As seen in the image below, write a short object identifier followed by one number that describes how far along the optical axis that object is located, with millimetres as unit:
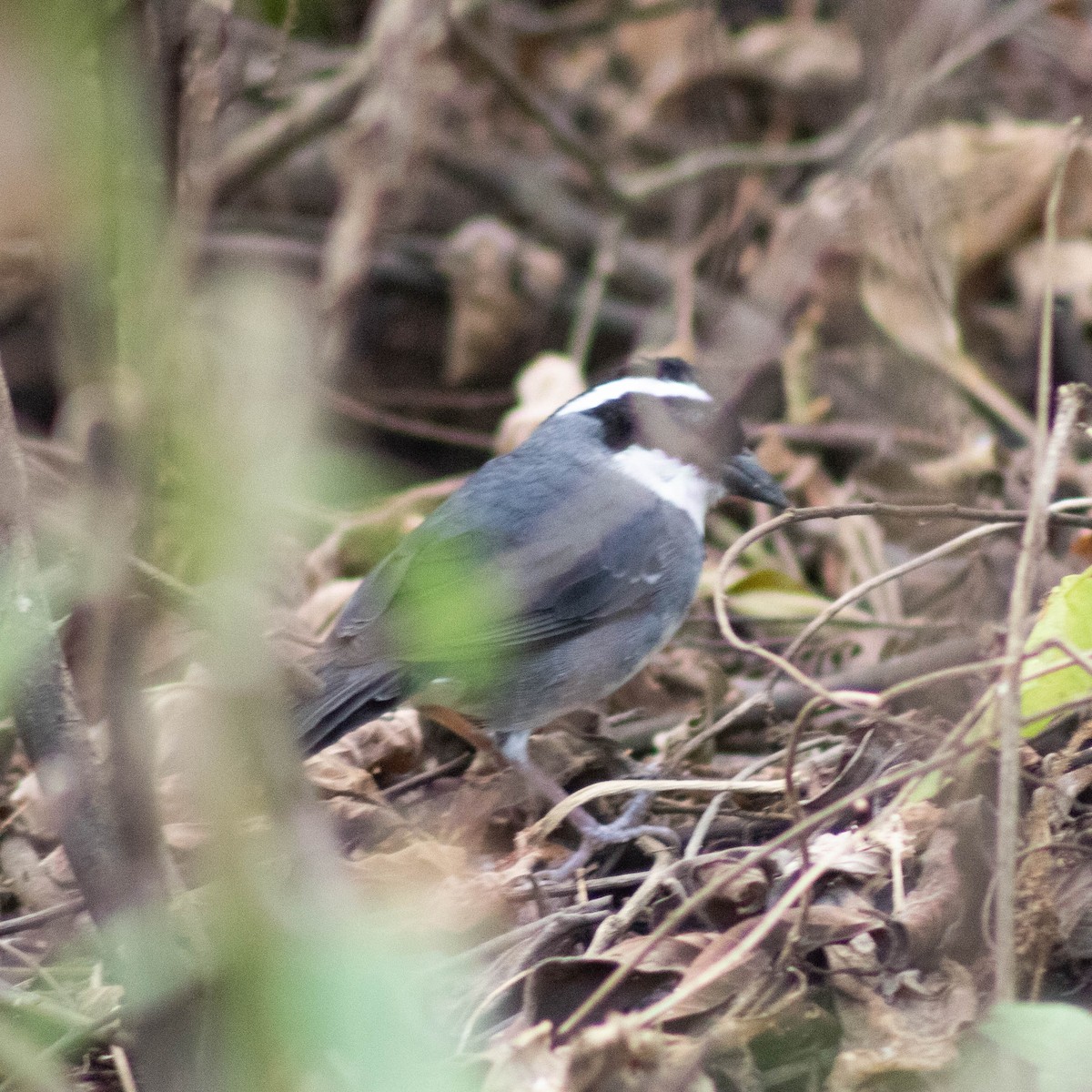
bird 6074
